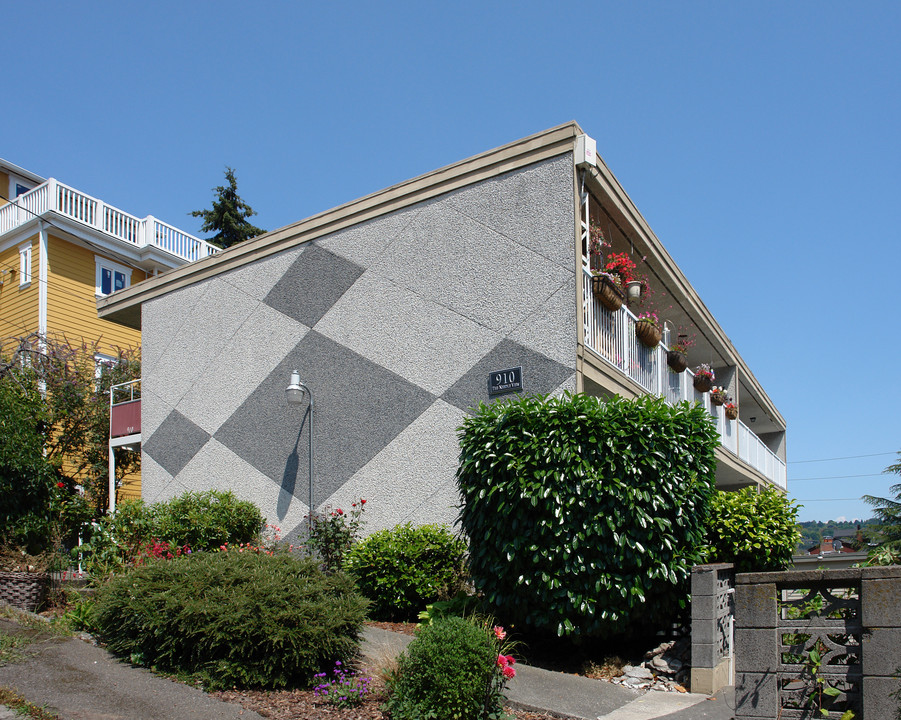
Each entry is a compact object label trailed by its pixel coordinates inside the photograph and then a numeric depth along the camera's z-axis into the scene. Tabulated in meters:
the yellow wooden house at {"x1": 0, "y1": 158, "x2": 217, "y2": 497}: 19.20
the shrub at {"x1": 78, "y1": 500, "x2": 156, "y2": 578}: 9.95
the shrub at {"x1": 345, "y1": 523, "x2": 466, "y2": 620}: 8.90
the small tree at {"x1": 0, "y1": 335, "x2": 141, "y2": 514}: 14.40
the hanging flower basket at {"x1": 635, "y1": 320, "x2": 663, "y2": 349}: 11.16
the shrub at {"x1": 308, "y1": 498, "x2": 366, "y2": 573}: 9.98
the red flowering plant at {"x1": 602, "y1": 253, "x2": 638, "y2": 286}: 10.70
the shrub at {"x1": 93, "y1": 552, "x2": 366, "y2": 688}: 6.30
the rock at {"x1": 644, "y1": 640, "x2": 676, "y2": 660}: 7.46
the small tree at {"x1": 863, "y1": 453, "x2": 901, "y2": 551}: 32.94
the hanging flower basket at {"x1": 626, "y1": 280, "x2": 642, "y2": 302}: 11.07
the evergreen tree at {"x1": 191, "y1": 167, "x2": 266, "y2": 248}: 30.17
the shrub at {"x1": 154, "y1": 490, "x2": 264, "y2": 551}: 10.77
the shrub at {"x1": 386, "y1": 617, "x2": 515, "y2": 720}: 5.56
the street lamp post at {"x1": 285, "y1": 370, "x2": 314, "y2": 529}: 10.88
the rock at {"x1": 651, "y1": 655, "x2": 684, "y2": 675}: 7.21
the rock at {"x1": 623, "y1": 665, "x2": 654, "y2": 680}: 7.20
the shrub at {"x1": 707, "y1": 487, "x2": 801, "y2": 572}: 8.49
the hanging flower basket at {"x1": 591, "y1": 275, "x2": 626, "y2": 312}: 9.71
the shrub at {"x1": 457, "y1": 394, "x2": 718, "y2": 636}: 7.21
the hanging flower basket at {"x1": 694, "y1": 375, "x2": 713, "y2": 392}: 14.37
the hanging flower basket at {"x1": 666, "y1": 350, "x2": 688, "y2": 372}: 12.60
